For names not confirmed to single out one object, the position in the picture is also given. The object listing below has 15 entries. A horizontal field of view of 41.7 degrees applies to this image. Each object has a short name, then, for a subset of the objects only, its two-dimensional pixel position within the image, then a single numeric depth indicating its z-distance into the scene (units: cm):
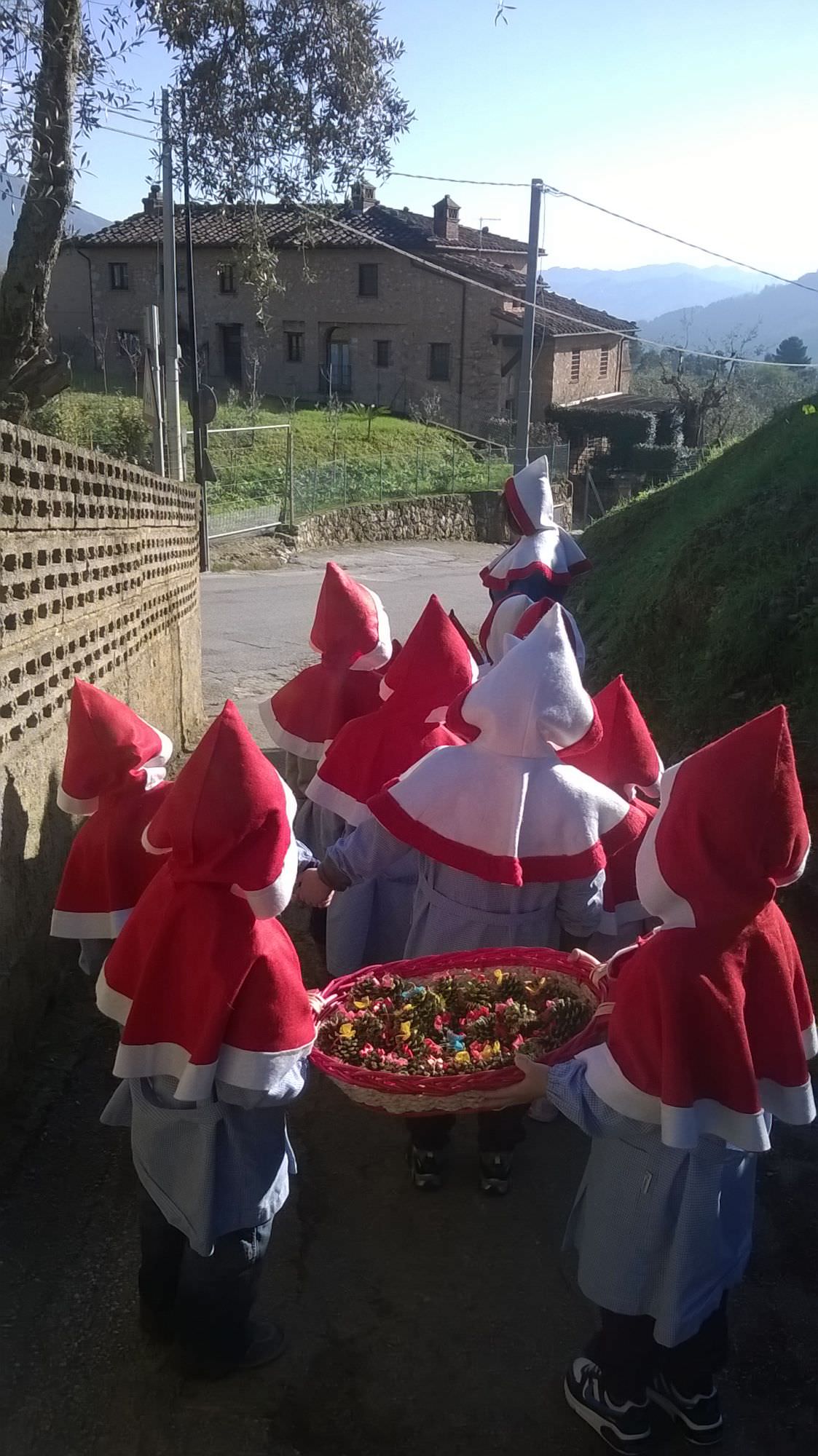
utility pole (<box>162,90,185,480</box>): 1528
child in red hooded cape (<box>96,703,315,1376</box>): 232
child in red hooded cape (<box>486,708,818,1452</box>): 221
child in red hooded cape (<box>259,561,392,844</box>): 461
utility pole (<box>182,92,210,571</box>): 1513
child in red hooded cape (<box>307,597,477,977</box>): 373
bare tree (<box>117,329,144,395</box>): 3357
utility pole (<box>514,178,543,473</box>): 2052
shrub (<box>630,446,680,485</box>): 3338
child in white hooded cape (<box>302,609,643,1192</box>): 306
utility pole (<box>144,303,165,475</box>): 1170
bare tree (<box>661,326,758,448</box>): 3438
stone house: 3541
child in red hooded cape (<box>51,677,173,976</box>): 329
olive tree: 1027
